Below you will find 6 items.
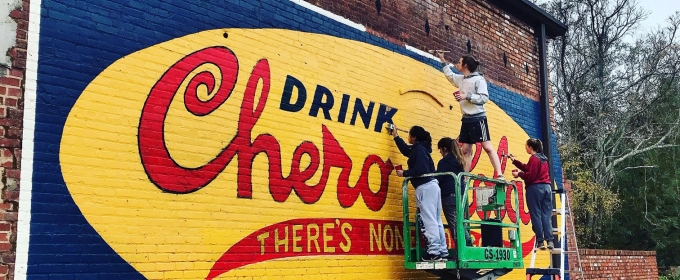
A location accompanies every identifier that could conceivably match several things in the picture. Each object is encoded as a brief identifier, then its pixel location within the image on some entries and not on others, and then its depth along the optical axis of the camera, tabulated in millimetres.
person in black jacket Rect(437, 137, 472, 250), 8039
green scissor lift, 7453
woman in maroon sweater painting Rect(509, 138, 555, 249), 9039
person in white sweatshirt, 8555
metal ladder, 8398
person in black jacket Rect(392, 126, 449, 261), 7574
